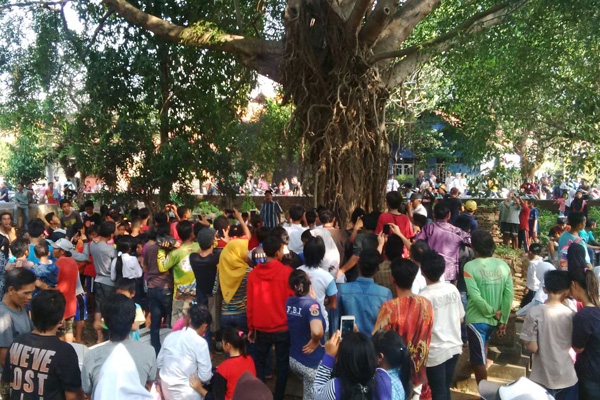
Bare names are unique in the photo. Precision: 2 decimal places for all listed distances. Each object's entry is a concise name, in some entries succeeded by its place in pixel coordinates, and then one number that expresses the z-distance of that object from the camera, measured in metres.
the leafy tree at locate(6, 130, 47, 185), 26.38
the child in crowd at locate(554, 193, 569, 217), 18.31
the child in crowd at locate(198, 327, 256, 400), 4.16
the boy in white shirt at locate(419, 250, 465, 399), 4.47
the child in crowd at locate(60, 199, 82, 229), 10.01
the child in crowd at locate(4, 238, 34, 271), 6.00
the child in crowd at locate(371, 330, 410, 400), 3.53
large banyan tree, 9.49
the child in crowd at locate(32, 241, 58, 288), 6.04
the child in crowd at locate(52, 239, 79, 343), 6.21
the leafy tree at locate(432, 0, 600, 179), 7.88
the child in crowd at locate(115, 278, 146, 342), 4.47
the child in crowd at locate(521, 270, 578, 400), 4.45
